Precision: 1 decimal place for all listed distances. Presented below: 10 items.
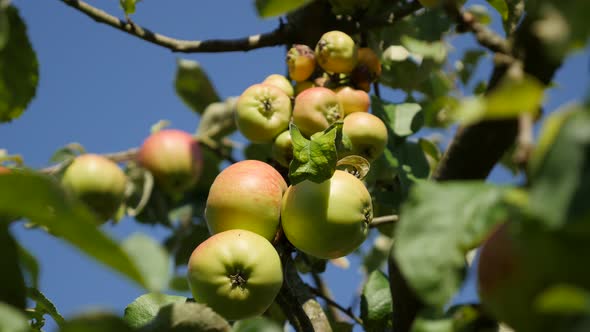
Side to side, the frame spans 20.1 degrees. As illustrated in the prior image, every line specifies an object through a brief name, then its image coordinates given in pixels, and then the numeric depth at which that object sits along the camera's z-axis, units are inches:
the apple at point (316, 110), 47.5
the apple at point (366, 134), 47.2
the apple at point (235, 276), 42.2
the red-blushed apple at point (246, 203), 43.9
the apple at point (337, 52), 49.1
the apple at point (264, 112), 48.2
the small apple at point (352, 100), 49.1
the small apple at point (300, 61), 49.9
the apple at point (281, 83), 50.0
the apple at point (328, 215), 42.7
